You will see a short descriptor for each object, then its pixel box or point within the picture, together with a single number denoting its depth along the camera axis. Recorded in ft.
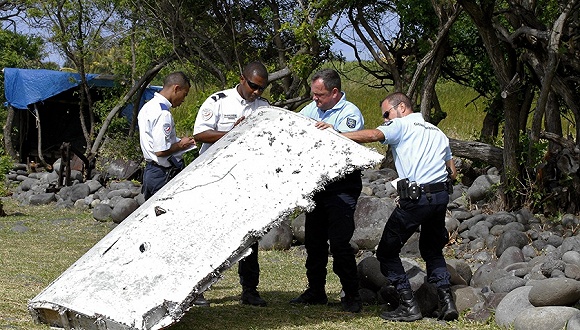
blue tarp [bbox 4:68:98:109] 68.13
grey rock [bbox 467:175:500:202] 39.29
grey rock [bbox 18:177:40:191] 59.93
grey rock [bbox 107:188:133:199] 50.42
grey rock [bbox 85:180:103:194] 54.34
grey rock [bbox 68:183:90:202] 52.80
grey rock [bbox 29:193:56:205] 53.52
